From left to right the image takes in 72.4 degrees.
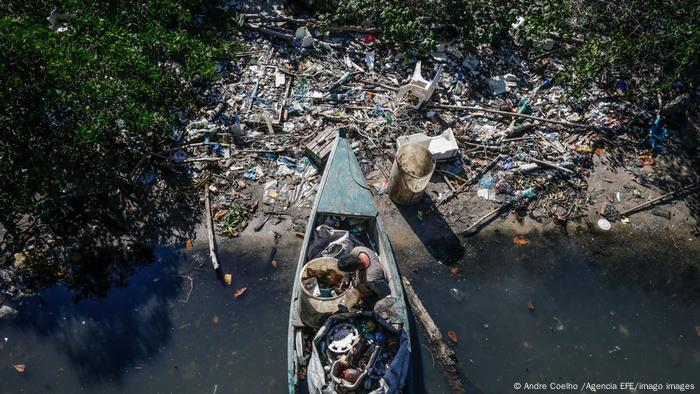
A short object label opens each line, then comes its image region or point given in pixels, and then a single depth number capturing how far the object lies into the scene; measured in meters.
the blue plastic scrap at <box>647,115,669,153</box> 10.12
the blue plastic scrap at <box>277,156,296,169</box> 9.39
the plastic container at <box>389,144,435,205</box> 8.47
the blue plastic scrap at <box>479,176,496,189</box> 9.48
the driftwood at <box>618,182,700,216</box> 9.39
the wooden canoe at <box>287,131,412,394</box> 6.79
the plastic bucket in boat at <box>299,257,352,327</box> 6.53
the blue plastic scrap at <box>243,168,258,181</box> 9.21
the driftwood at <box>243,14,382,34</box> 11.02
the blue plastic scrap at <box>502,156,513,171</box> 9.65
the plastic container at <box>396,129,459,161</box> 9.38
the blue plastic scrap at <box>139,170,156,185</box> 9.01
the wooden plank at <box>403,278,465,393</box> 7.70
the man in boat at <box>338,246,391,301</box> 6.63
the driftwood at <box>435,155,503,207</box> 9.27
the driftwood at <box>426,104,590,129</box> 10.11
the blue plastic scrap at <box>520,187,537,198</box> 9.34
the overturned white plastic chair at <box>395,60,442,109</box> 9.91
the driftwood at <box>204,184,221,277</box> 8.31
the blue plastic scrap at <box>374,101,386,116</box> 10.08
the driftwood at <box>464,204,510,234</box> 9.01
